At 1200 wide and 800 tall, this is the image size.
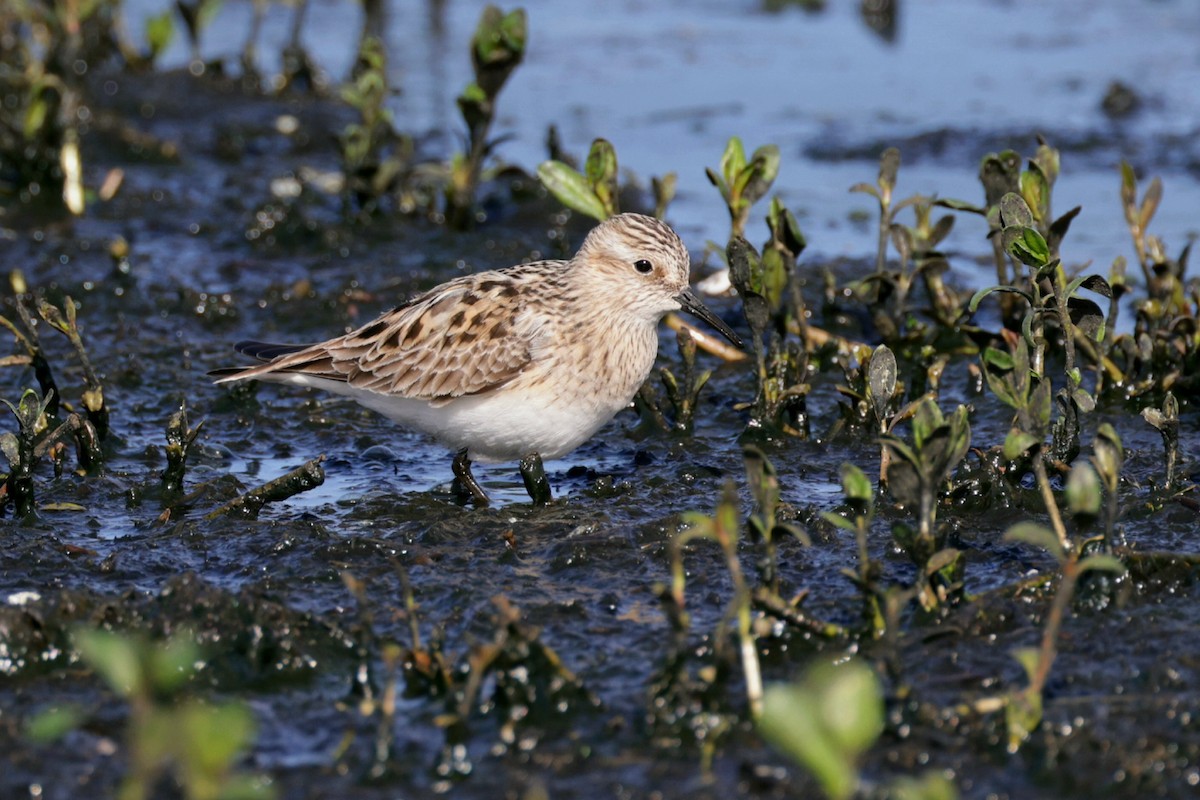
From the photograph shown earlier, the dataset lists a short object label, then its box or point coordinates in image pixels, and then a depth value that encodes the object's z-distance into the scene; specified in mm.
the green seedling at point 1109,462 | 9719
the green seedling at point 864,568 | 9547
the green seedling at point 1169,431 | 11828
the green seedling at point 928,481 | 9750
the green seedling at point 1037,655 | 8484
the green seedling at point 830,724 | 6203
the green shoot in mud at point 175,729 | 6293
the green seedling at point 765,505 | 9250
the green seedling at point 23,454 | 12031
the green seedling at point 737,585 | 8422
